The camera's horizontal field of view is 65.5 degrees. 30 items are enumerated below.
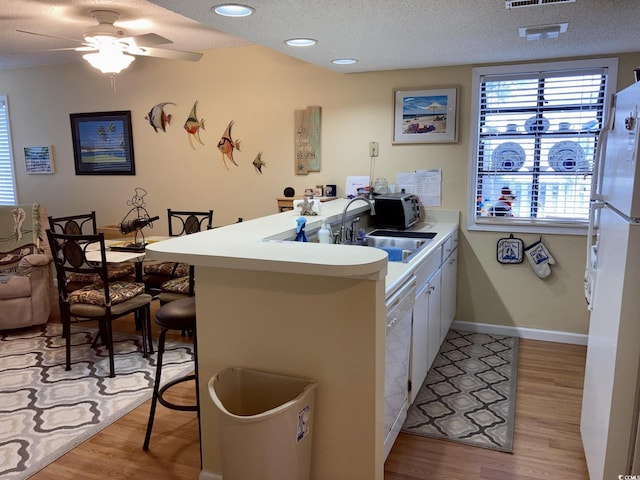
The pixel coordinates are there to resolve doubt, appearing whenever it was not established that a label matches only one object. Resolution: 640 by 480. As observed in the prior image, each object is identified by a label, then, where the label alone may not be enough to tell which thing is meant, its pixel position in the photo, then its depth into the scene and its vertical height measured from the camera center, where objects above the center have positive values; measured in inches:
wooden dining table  137.1 -26.8
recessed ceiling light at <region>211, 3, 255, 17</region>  91.5 +27.9
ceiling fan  131.3 +29.8
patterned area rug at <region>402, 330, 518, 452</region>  104.4 -56.1
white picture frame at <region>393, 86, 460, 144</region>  155.9 +14.0
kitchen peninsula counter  71.9 -25.4
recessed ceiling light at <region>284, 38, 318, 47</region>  116.4 +27.8
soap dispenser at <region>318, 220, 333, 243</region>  109.3 -16.3
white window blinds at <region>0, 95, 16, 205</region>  223.6 -1.3
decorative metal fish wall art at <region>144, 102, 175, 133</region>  192.5 +16.4
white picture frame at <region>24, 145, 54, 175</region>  216.4 +0.0
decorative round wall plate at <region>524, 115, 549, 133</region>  150.3 +10.6
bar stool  94.0 -30.4
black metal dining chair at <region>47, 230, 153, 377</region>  129.0 -36.7
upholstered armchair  161.3 -35.5
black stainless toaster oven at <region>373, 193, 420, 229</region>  144.8 -15.0
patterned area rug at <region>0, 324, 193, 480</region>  99.9 -56.0
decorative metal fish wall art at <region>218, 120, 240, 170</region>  183.9 +5.5
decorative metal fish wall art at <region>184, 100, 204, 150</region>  187.9 +12.8
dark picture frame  200.8 +7.0
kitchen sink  127.3 -21.8
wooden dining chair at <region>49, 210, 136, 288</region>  161.2 -35.7
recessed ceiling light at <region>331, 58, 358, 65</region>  140.9 +28.1
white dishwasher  83.4 -35.5
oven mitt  152.7 -30.1
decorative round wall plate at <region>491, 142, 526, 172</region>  153.9 +0.8
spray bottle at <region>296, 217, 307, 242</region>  102.2 -14.4
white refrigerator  67.5 -21.5
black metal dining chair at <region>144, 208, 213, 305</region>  153.7 -36.2
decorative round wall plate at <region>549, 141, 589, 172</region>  147.3 +0.8
